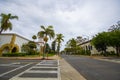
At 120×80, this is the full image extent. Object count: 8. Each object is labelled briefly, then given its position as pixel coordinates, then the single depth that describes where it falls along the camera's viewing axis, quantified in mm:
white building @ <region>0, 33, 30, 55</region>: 16129
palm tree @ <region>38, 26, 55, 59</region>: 16531
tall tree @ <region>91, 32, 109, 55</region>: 18123
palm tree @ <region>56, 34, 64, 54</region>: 28982
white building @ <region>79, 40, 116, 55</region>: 25544
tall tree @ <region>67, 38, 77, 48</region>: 39447
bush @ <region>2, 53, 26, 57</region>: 14988
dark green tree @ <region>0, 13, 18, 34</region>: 15149
